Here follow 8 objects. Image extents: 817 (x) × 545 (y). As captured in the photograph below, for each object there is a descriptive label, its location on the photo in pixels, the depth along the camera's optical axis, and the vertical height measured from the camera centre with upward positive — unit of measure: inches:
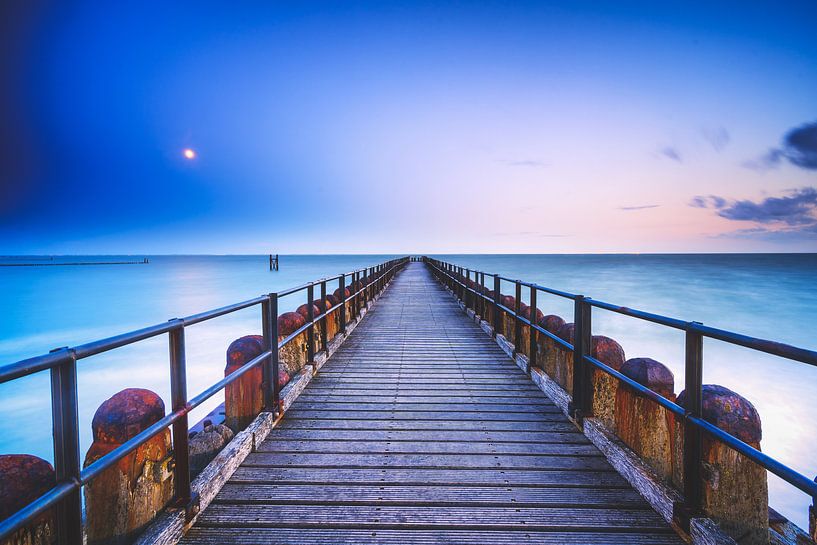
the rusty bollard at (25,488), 69.2 -39.8
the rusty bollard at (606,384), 143.0 -47.7
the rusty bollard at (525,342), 229.9 -50.4
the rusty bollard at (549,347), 184.4 -43.3
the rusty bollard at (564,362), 165.0 -45.5
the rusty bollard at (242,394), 144.3 -48.8
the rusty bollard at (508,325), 262.4 -46.9
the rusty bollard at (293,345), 193.9 -42.8
